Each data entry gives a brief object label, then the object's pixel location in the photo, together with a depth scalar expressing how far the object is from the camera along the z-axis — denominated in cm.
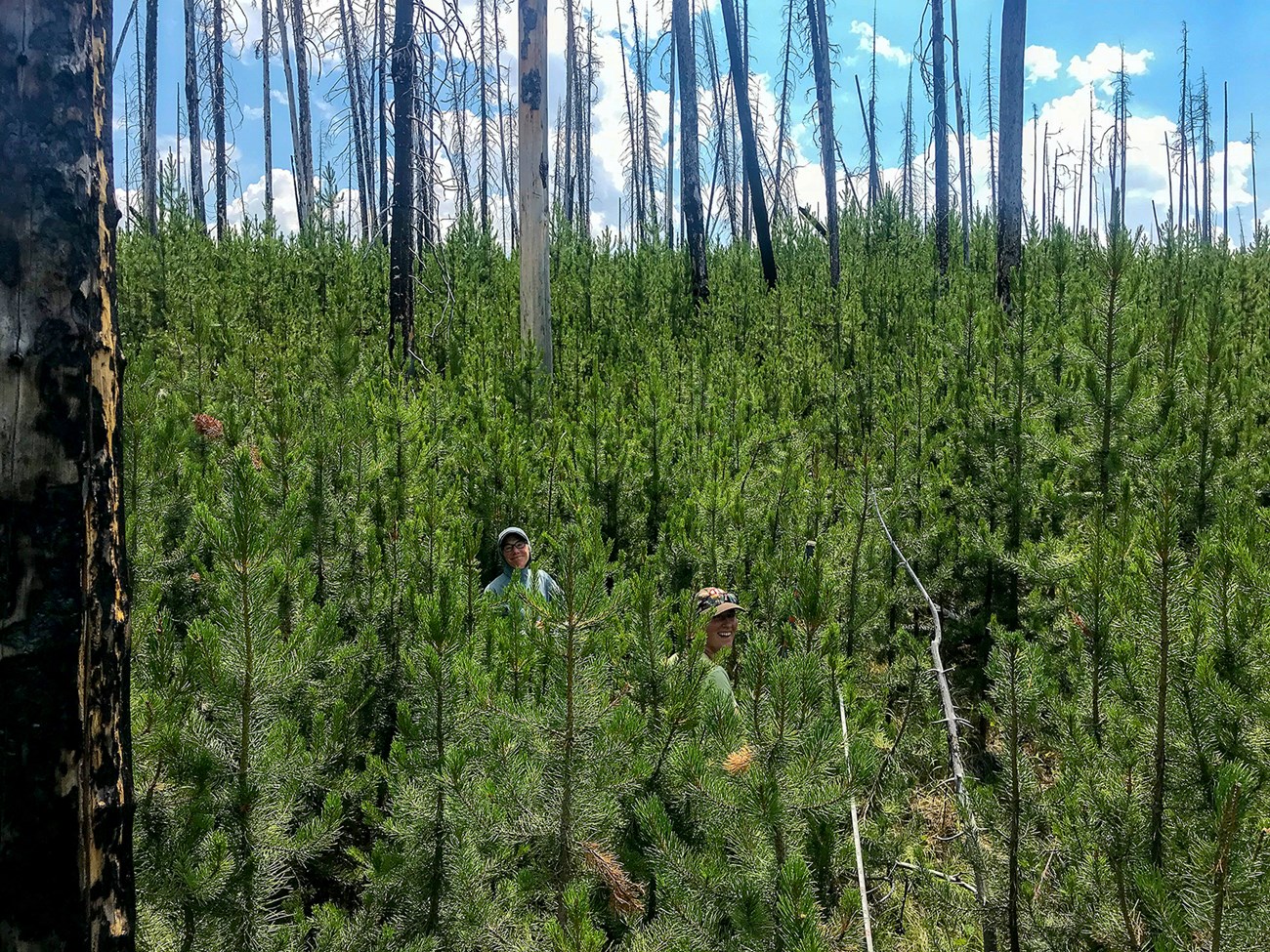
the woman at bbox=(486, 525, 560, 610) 449
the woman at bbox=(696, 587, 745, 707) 337
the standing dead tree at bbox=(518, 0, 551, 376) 732
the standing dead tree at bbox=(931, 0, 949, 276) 1240
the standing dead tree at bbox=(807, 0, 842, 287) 1348
